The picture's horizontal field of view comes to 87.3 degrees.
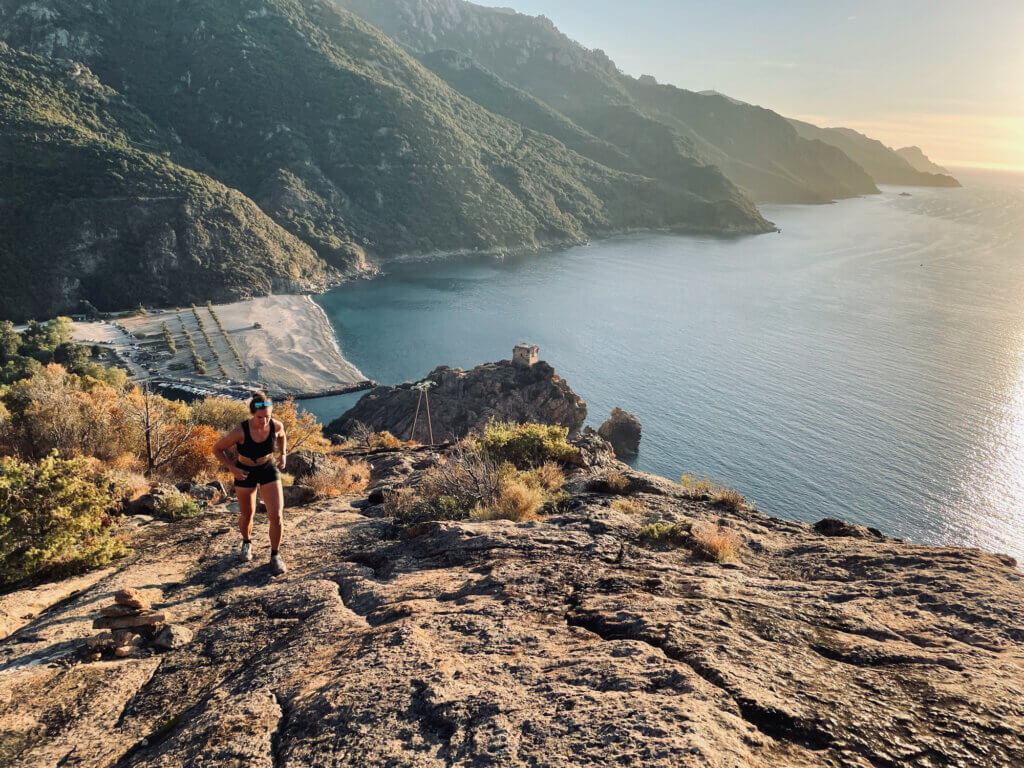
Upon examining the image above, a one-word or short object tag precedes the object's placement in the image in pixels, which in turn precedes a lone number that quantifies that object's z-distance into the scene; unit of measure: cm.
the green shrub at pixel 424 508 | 991
